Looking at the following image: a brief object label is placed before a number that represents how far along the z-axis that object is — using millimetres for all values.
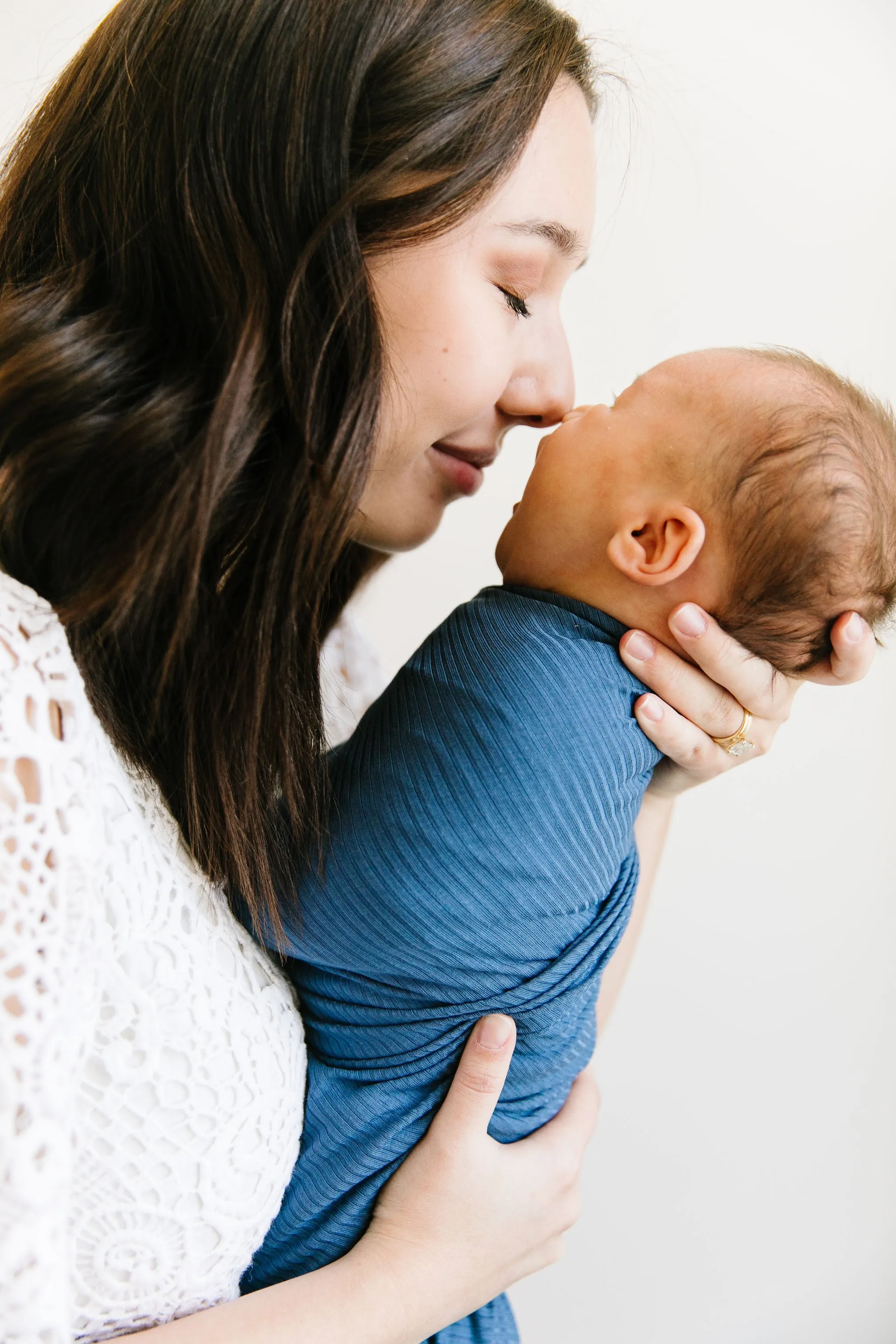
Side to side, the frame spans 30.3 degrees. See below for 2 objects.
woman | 528
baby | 573
